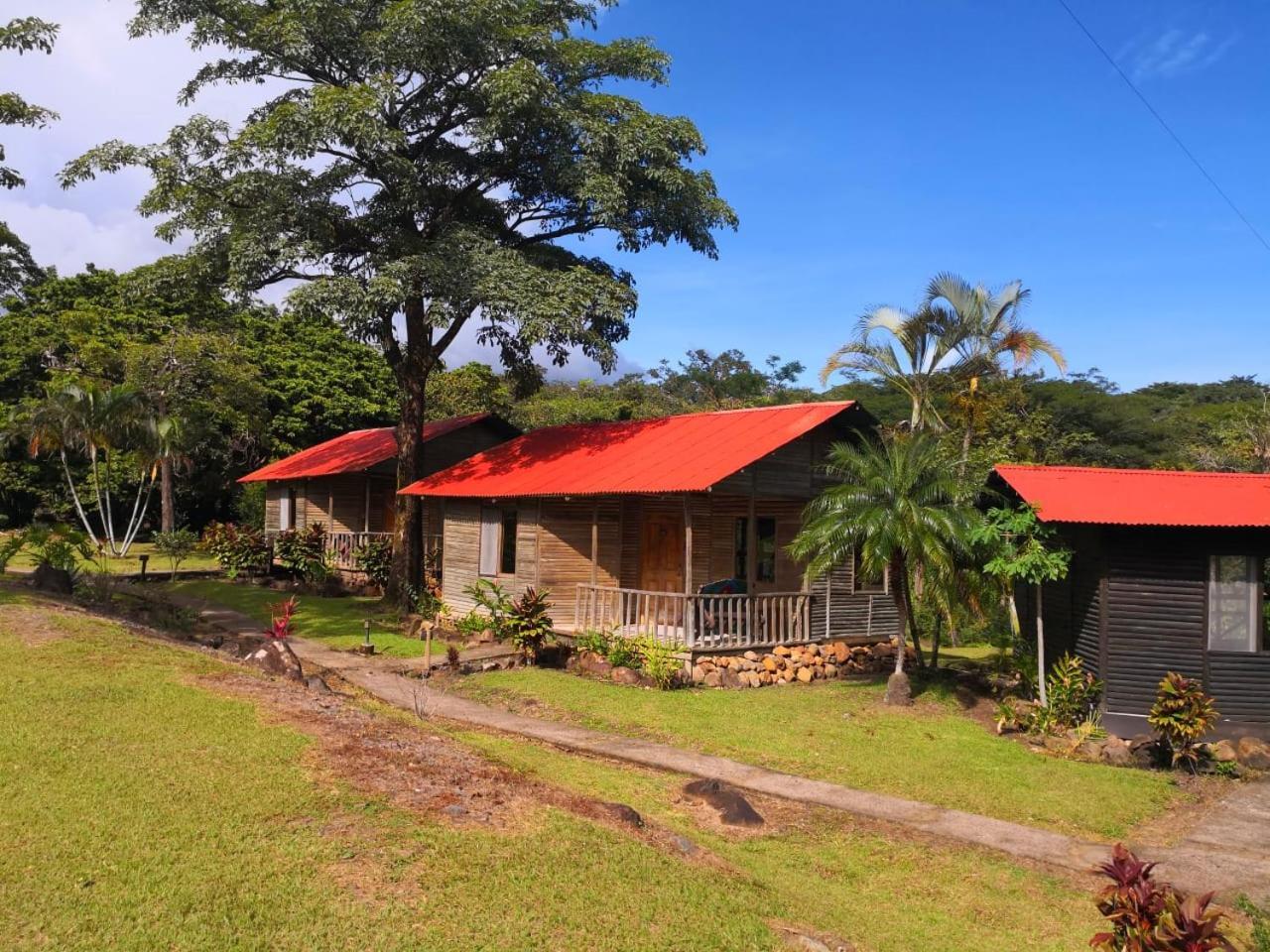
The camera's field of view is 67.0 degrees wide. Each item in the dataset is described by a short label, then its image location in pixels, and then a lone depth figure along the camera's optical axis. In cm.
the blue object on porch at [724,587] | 1845
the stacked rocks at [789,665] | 1634
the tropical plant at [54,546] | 1905
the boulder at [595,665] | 1664
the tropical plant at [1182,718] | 1208
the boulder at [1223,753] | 1219
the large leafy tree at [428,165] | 1992
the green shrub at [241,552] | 3080
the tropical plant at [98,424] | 2736
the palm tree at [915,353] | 2195
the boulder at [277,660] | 1278
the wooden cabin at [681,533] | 1728
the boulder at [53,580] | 1848
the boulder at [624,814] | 808
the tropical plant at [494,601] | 1860
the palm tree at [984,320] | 2177
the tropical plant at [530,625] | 1769
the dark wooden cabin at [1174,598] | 1319
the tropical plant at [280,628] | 1397
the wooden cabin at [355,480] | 2886
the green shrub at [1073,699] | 1350
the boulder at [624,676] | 1612
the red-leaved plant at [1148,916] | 574
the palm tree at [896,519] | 1429
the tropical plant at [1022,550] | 1339
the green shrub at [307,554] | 2886
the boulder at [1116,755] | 1235
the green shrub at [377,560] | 2734
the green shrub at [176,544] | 3161
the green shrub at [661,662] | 1572
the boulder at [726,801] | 927
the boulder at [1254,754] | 1219
